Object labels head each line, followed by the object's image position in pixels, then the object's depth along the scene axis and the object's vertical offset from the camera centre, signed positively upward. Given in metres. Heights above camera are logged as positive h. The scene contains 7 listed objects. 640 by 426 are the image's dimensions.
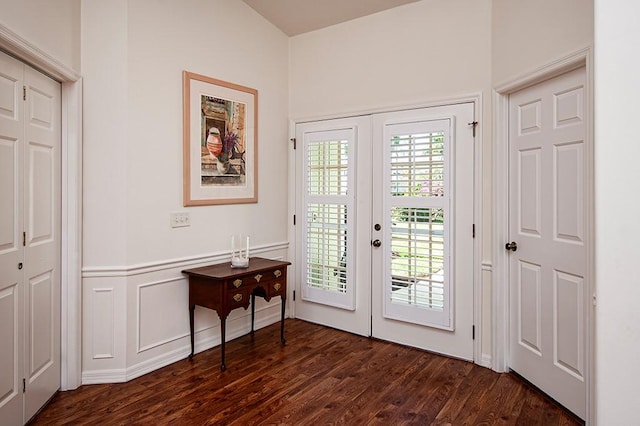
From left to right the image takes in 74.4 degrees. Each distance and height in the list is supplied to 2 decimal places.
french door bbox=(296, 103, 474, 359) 3.39 -0.12
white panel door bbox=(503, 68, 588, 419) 2.48 -0.15
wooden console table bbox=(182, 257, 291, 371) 3.15 -0.58
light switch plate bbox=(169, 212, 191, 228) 3.31 -0.06
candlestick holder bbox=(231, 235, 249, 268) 3.46 -0.36
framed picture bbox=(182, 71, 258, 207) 3.40 +0.61
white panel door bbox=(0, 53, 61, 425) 2.21 -0.17
